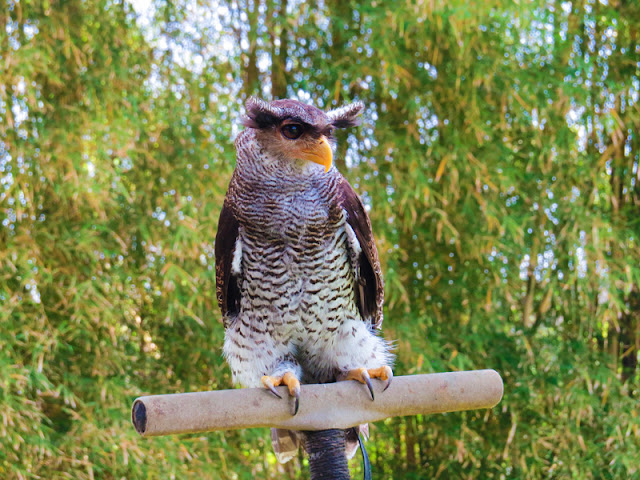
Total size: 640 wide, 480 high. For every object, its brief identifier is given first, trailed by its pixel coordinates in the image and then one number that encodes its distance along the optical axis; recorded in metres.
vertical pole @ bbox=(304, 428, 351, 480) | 3.58
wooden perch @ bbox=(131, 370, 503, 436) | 3.53
